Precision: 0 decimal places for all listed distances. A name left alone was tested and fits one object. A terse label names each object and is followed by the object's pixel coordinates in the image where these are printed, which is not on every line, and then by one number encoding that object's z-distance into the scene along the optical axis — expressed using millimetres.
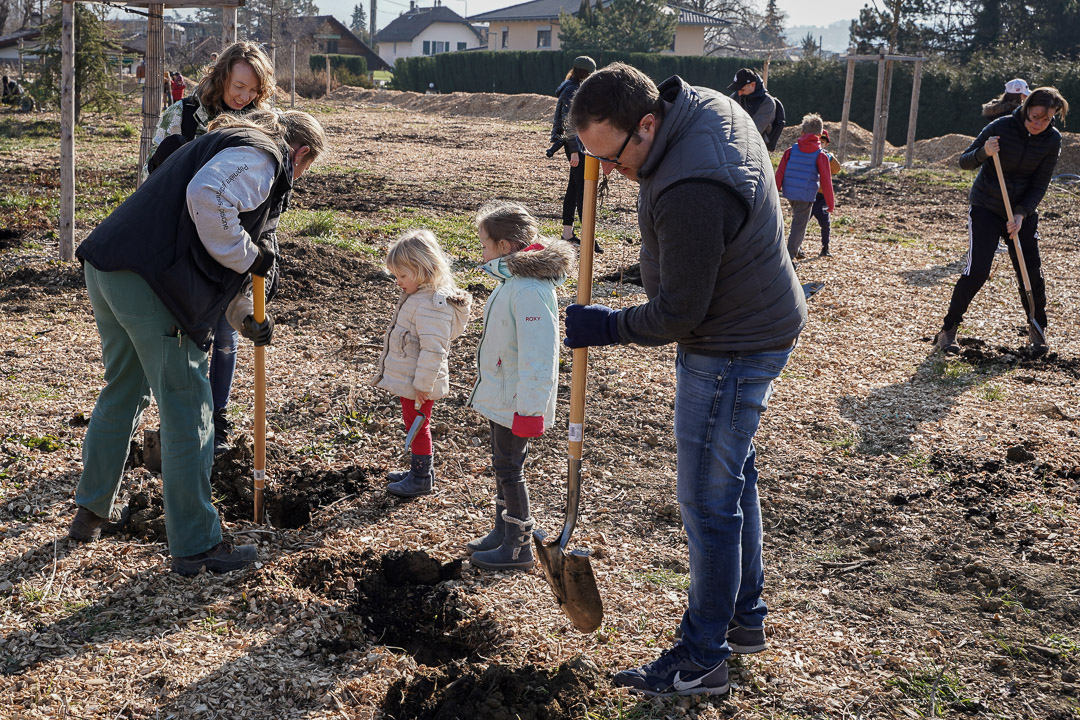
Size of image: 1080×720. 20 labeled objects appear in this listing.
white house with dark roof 80000
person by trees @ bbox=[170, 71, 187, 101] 17562
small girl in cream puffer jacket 4168
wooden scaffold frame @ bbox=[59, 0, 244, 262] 8211
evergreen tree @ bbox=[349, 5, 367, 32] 130962
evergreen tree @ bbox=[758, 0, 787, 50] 80438
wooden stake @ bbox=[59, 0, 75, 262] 8281
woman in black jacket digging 6926
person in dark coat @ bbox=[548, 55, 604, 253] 8969
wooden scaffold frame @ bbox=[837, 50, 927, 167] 19891
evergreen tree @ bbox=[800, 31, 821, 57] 58006
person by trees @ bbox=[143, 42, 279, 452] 4324
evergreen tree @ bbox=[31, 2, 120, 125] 20750
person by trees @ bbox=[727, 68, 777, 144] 9828
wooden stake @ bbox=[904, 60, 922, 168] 21391
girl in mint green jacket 3586
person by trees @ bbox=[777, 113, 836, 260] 10266
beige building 57312
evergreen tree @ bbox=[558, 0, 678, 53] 46062
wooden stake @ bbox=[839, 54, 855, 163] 19703
